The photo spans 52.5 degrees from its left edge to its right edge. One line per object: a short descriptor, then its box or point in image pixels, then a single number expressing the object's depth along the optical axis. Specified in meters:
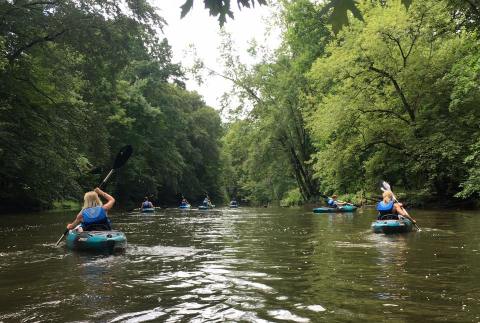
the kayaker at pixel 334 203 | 25.39
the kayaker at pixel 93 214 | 10.30
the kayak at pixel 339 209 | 24.36
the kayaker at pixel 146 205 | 30.44
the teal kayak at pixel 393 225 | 12.61
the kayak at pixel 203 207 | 36.38
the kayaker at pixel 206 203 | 36.96
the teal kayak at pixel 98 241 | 9.66
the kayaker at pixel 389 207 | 13.28
